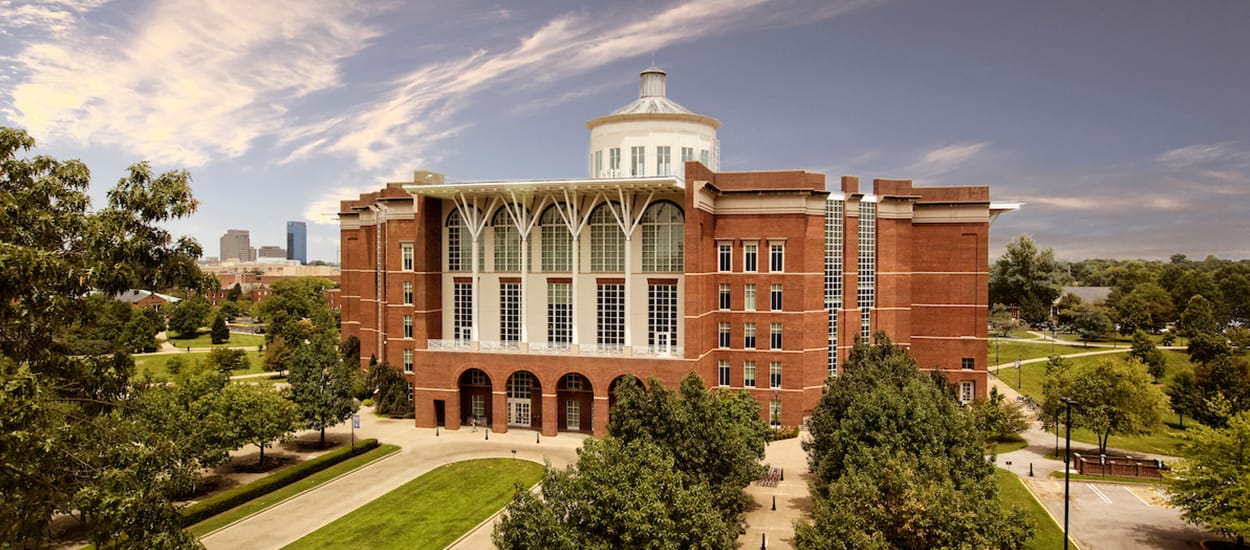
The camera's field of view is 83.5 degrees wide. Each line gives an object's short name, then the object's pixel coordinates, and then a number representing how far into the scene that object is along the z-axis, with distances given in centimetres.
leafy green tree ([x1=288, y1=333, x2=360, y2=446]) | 4044
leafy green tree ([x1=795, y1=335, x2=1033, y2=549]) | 1897
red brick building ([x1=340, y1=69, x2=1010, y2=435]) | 4444
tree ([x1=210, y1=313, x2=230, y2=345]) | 10025
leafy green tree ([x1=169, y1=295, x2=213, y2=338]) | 10806
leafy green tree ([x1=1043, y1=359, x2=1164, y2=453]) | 4025
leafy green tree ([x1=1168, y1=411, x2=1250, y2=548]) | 2452
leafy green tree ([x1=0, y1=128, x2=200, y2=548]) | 1271
